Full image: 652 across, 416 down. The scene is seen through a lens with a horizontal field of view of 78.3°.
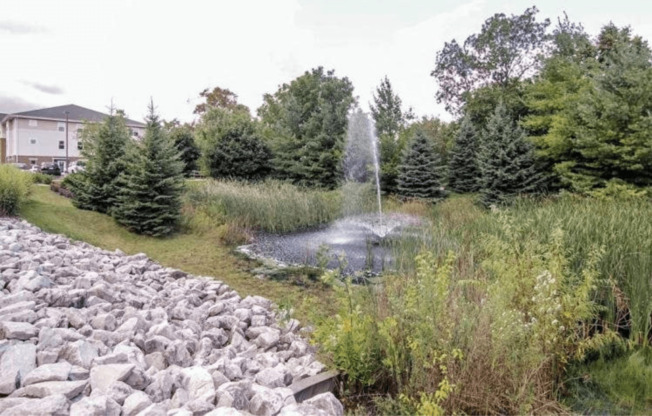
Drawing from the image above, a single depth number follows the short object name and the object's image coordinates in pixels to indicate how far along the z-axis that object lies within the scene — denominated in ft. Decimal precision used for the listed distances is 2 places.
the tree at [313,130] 53.31
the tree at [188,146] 61.72
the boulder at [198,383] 6.84
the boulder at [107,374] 6.68
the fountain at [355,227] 23.12
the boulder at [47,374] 6.54
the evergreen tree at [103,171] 29.25
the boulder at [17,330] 7.88
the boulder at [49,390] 6.21
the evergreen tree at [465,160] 52.65
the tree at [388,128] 52.03
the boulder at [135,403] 6.00
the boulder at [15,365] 6.40
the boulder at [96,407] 5.65
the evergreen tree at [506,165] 42.34
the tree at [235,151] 52.54
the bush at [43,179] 48.39
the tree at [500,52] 63.62
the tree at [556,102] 38.27
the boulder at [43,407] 5.60
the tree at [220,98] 98.43
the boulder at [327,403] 7.12
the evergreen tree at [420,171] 46.65
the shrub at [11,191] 24.03
